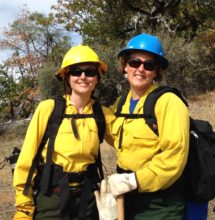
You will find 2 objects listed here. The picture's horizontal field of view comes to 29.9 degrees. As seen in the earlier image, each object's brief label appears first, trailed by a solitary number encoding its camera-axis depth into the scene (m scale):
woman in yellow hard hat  2.60
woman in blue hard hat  2.23
